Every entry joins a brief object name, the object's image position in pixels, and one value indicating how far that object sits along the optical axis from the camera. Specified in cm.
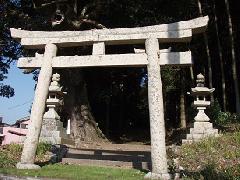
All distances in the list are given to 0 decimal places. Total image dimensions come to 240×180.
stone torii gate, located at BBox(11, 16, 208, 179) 1003
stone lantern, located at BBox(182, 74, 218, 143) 1467
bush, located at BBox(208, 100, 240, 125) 1820
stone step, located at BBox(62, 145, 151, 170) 1206
